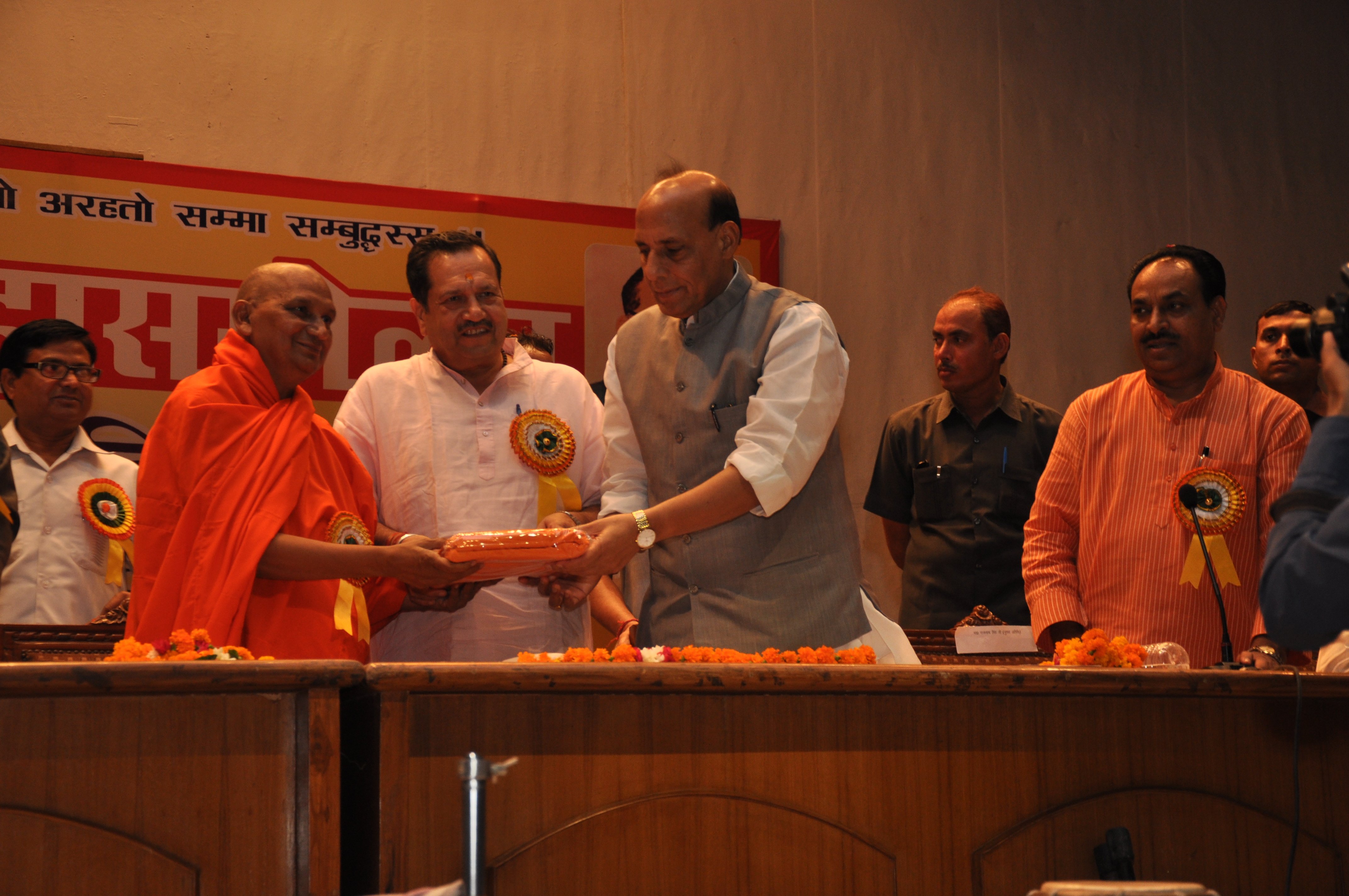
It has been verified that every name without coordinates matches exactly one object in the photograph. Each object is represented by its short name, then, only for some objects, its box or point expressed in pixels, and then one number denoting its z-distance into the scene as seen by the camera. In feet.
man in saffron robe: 8.76
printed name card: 10.65
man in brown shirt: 13.23
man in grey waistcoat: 8.39
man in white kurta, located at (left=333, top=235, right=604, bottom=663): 9.98
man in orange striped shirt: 9.68
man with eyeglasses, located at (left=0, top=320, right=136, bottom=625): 12.81
